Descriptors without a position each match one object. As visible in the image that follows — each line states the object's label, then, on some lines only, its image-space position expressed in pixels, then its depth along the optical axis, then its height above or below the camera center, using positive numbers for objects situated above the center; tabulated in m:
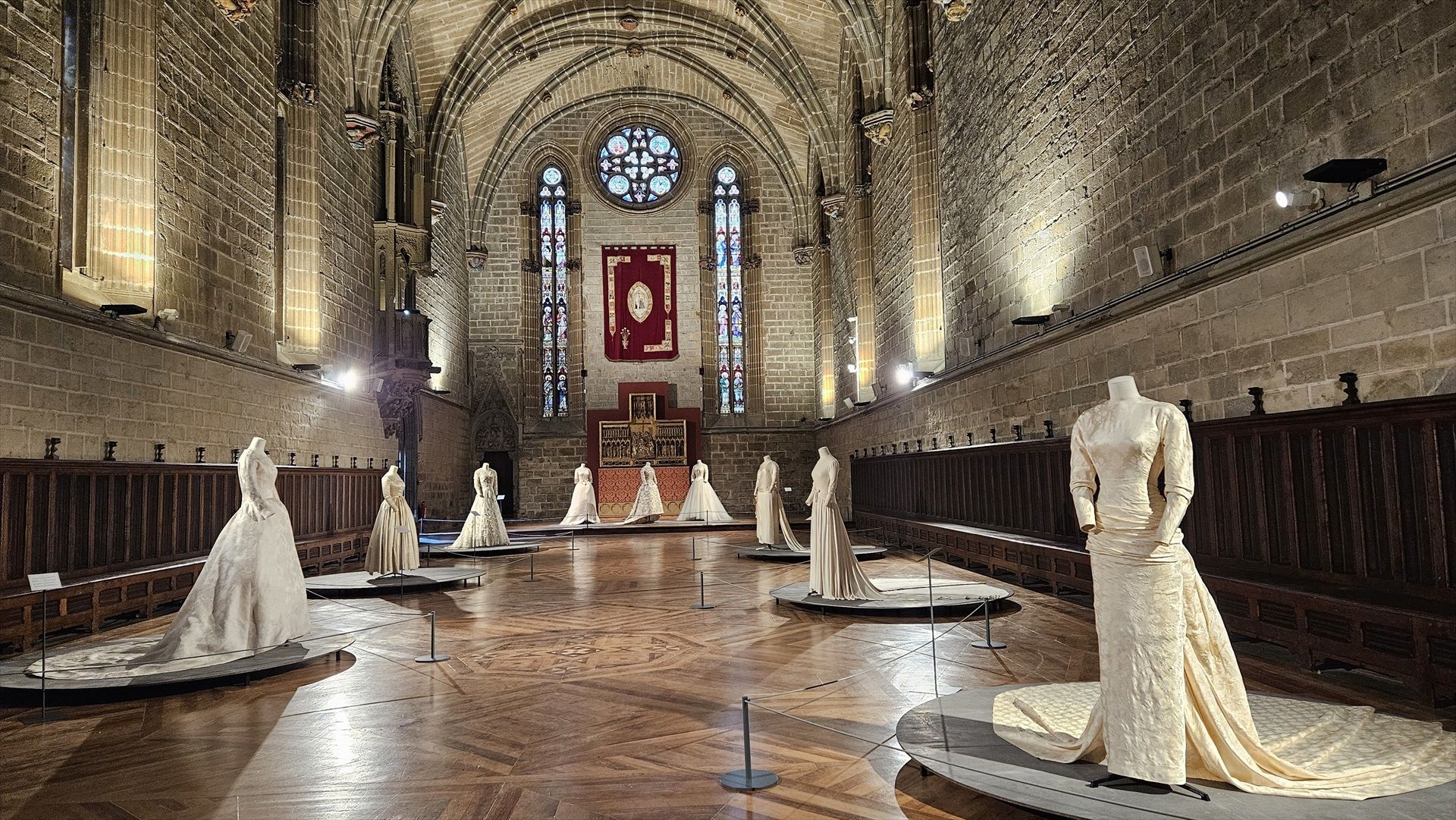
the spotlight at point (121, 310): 8.95 +1.84
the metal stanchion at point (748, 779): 3.56 -1.26
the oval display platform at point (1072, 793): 2.95 -1.19
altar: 25.69 +0.72
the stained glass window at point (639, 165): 27.83 +9.66
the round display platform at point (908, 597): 7.80 -1.23
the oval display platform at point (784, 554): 12.88 -1.25
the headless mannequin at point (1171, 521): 3.28 -0.24
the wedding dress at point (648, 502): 22.16 -0.70
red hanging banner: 27.22 +5.26
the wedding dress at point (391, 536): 10.77 -0.65
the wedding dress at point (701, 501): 21.69 -0.72
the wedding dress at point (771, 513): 13.85 -0.68
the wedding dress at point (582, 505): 20.82 -0.68
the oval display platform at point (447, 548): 15.14 -1.18
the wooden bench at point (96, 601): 6.93 -0.96
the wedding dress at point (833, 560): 8.33 -0.87
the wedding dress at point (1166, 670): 3.24 -0.80
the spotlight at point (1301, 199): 5.79 +1.67
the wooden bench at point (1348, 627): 4.39 -1.01
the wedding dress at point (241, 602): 6.04 -0.82
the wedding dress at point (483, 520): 15.55 -0.71
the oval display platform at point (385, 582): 10.07 -1.16
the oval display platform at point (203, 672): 5.33 -1.16
